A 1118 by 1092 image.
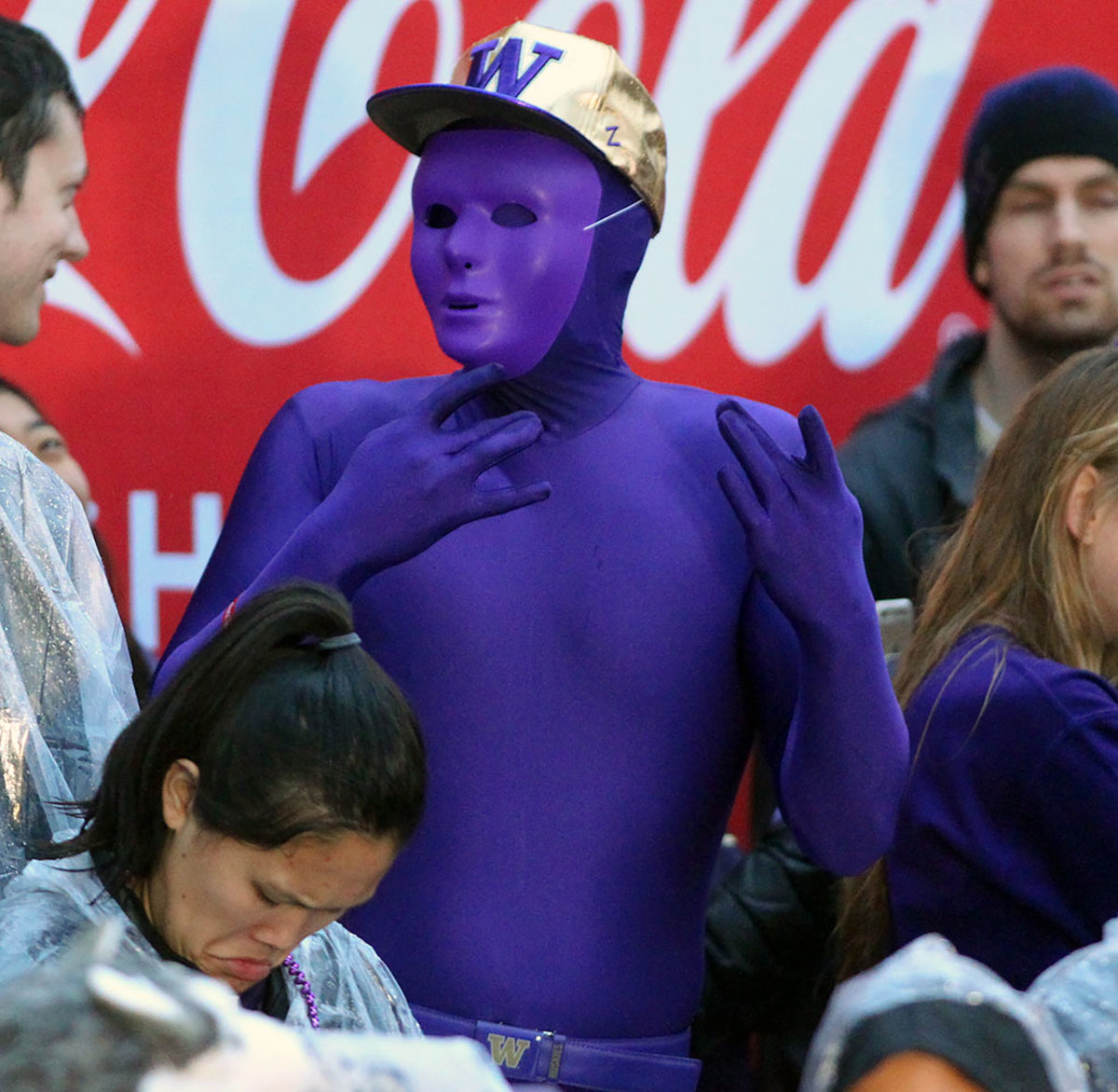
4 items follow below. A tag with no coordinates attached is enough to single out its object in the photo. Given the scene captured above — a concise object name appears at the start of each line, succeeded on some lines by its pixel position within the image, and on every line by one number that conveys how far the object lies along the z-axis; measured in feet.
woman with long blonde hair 34.09
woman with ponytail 32.97
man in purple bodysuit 33.93
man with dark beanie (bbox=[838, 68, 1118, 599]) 36.84
